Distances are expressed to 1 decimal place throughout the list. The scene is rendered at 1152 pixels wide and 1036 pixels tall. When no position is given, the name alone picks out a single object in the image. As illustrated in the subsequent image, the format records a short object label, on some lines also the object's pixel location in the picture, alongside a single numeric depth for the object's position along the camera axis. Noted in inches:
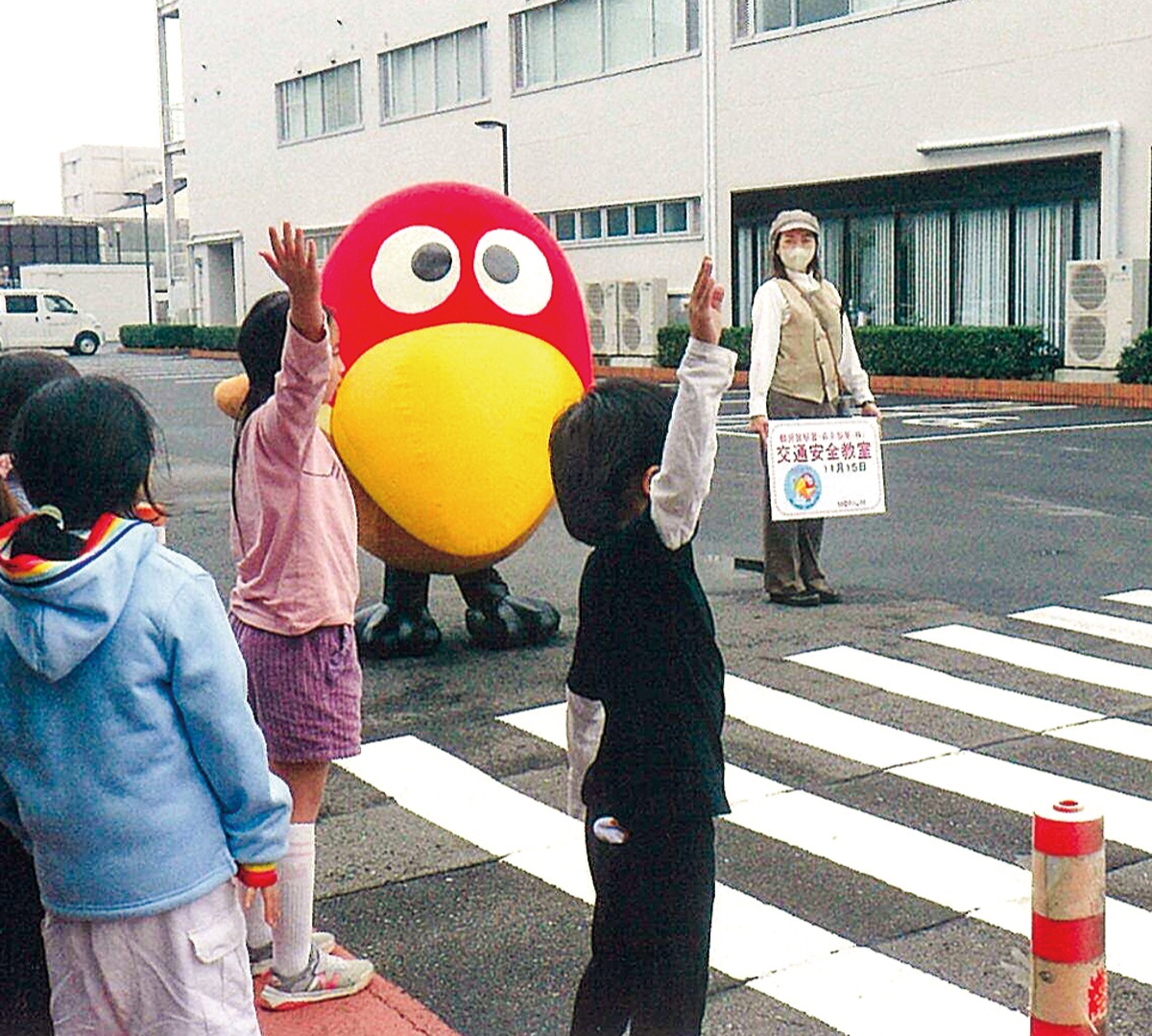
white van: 1761.8
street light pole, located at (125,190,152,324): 2239.4
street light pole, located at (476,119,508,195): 1317.7
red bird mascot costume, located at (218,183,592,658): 258.5
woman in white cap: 332.5
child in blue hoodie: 102.8
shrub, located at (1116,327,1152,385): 807.9
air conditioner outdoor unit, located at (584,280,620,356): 1169.4
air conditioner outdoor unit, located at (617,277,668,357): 1140.5
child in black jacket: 121.0
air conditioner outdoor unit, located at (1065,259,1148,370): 828.0
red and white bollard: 117.3
